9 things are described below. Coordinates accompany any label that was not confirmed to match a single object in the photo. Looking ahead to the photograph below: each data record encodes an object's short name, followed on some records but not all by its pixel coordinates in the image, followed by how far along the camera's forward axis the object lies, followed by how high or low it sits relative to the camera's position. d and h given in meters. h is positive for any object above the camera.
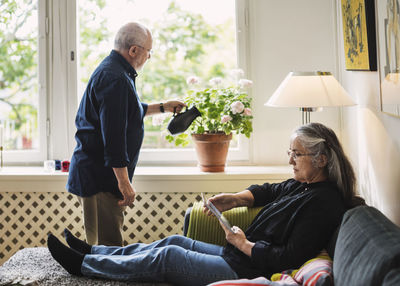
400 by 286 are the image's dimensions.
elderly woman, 1.93 -0.33
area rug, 1.94 -0.44
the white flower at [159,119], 3.15 +0.28
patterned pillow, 1.62 -0.39
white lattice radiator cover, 3.29 -0.35
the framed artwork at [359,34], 2.17 +0.59
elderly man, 2.41 +0.12
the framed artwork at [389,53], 1.81 +0.40
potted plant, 3.16 +0.25
